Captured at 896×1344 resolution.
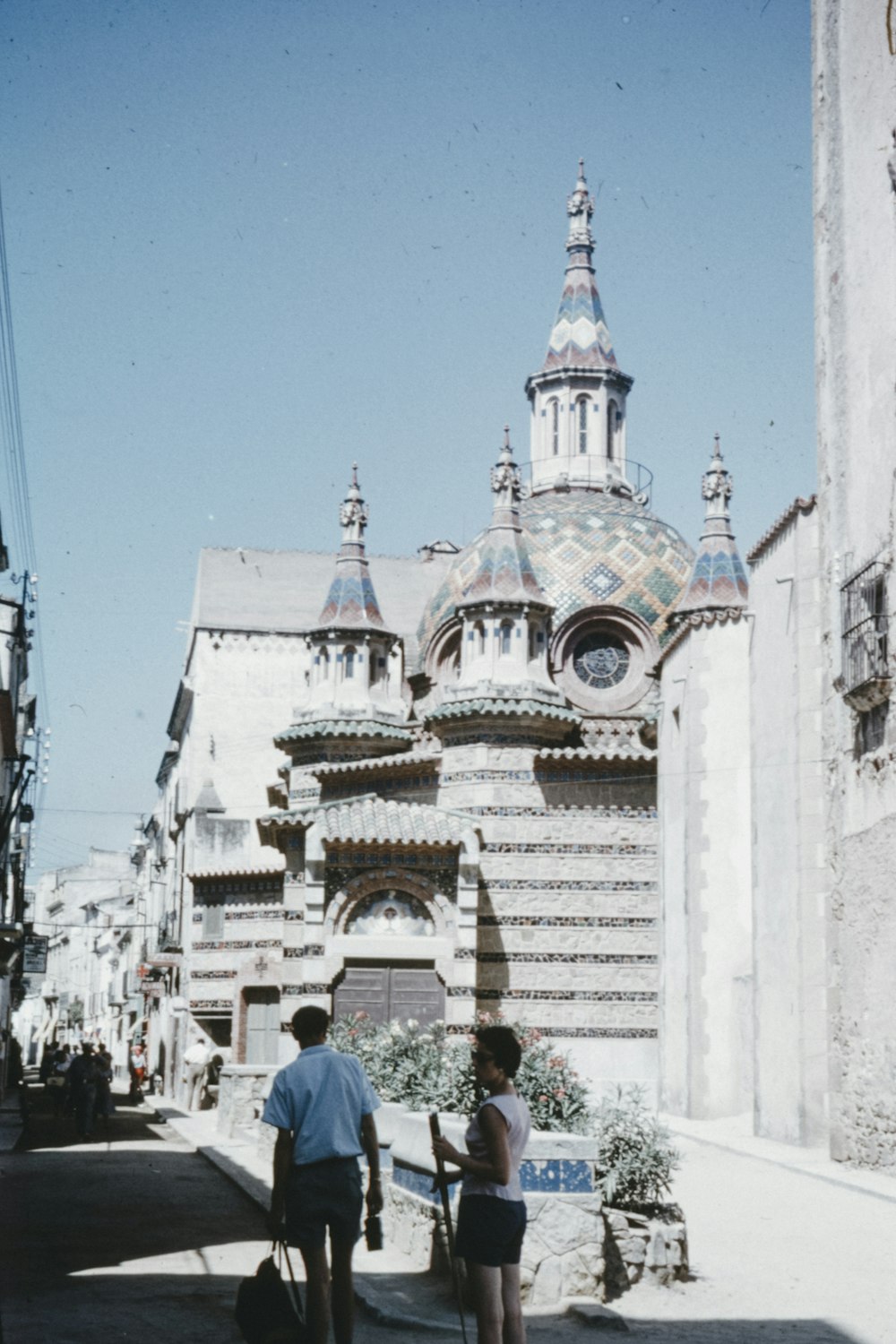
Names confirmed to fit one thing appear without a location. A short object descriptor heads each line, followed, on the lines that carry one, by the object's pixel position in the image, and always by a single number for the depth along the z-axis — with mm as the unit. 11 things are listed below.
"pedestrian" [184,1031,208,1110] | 30281
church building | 26078
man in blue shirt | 7250
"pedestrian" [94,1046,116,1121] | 25627
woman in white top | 7094
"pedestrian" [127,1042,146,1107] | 35031
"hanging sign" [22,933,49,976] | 47572
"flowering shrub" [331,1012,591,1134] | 11312
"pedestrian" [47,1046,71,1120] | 29734
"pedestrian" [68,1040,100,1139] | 23562
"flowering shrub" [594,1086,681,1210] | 10727
